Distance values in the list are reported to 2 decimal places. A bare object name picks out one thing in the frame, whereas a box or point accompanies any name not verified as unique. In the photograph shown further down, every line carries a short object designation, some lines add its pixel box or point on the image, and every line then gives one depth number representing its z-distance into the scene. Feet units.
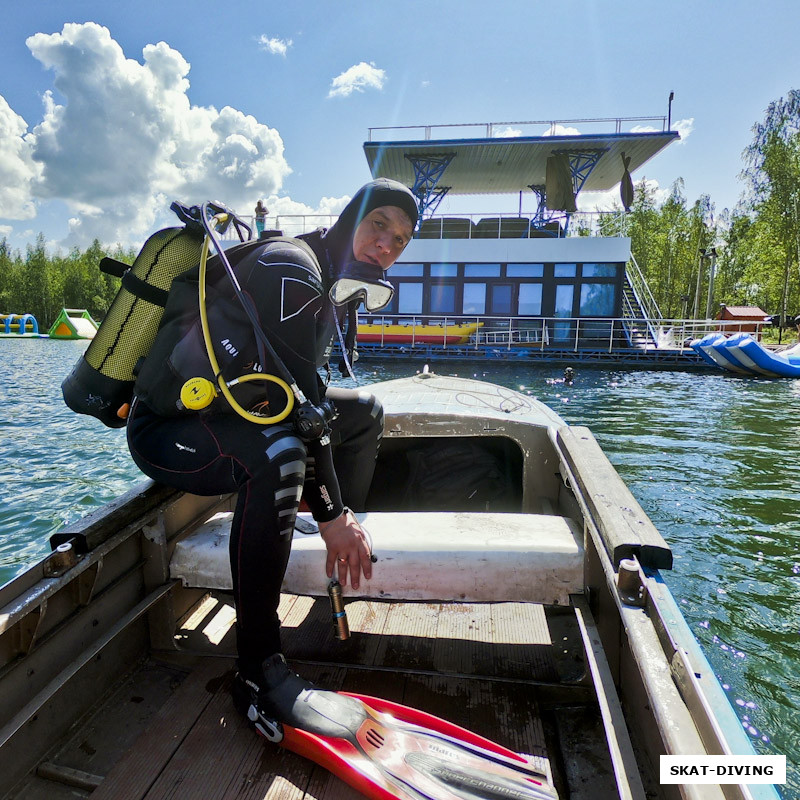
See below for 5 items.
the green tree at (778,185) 91.66
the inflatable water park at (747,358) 56.24
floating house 68.28
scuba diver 5.40
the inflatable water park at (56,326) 135.03
